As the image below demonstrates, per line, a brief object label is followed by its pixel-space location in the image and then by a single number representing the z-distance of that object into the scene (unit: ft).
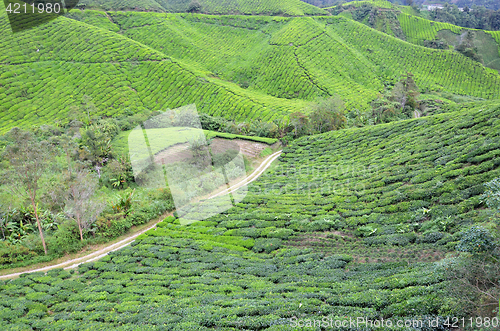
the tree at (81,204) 85.71
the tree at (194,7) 424.87
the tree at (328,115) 181.78
